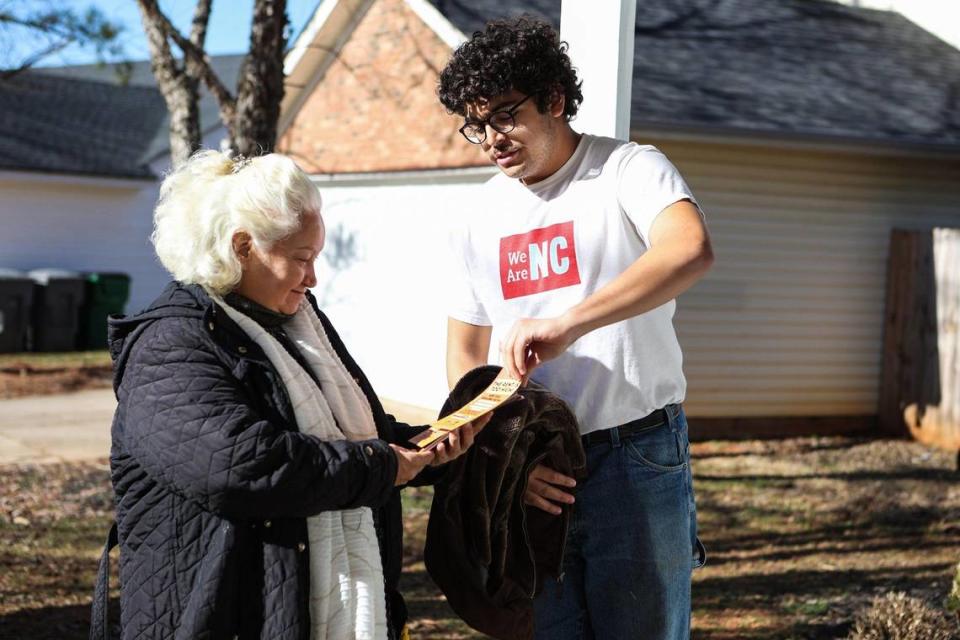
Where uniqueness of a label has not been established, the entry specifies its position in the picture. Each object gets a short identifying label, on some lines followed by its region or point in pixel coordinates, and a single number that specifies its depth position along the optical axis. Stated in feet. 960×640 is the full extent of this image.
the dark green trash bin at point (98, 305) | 56.90
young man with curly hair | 8.51
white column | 11.43
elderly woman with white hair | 6.83
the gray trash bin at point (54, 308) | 54.85
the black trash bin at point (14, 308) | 53.42
